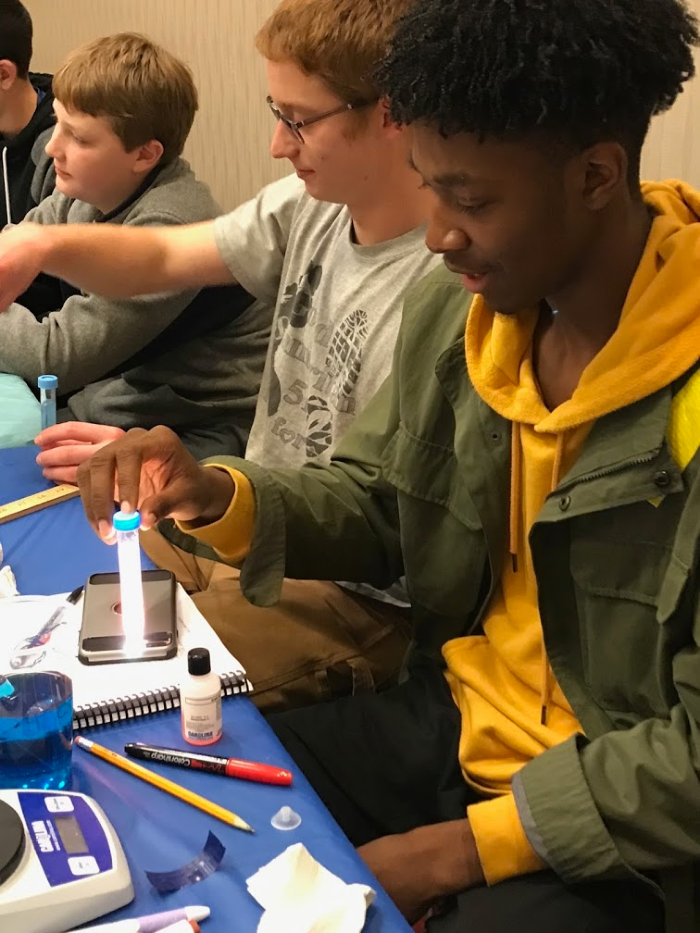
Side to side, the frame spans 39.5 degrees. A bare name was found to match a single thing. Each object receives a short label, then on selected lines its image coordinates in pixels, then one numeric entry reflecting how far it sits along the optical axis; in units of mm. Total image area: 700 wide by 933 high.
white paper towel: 667
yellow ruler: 1277
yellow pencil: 761
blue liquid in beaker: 779
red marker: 803
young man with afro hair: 837
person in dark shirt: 2893
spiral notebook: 876
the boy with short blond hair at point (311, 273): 1280
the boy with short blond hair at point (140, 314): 1941
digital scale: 638
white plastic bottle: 837
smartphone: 932
